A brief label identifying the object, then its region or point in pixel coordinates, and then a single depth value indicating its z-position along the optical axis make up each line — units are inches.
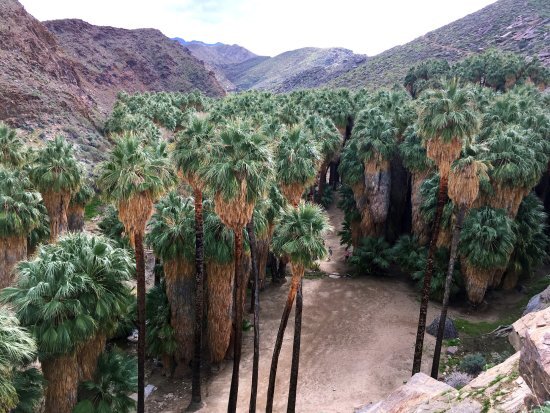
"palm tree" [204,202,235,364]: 823.1
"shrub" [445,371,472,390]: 778.8
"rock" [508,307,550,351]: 335.9
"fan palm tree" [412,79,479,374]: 750.5
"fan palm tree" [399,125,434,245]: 1316.4
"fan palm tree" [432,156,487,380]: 778.2
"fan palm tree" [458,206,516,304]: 1077.8
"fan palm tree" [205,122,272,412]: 643.5
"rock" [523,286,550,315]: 910.2
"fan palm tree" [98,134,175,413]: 615.8
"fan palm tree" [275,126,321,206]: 860.0
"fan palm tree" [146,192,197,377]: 820.6
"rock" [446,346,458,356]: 971.4
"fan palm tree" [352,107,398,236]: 1406.3
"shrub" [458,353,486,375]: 856.3
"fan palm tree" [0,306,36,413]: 389.9
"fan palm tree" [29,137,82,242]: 1023.0
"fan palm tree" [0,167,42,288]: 828.6
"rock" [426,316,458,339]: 1026.7
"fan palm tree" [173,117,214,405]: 699.4
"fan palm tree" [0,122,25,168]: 1152.8
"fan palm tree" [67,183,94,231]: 1216.5
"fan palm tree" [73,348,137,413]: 581.9
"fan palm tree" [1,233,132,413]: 534.9
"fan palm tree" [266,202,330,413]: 681.0
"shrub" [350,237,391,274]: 1398.7
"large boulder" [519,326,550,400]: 272.2
